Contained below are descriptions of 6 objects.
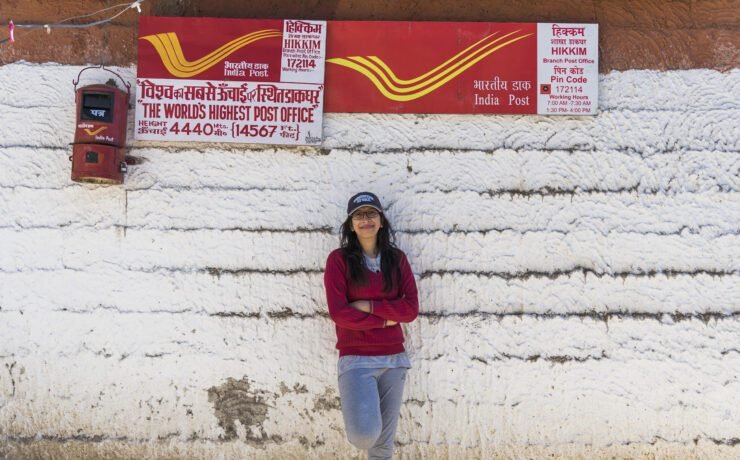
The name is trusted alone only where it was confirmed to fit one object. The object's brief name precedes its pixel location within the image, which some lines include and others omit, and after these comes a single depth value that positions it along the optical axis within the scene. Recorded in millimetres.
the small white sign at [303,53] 3902
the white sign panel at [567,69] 3859
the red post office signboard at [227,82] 3873
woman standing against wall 3154
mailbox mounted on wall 3623
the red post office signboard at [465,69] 3873
